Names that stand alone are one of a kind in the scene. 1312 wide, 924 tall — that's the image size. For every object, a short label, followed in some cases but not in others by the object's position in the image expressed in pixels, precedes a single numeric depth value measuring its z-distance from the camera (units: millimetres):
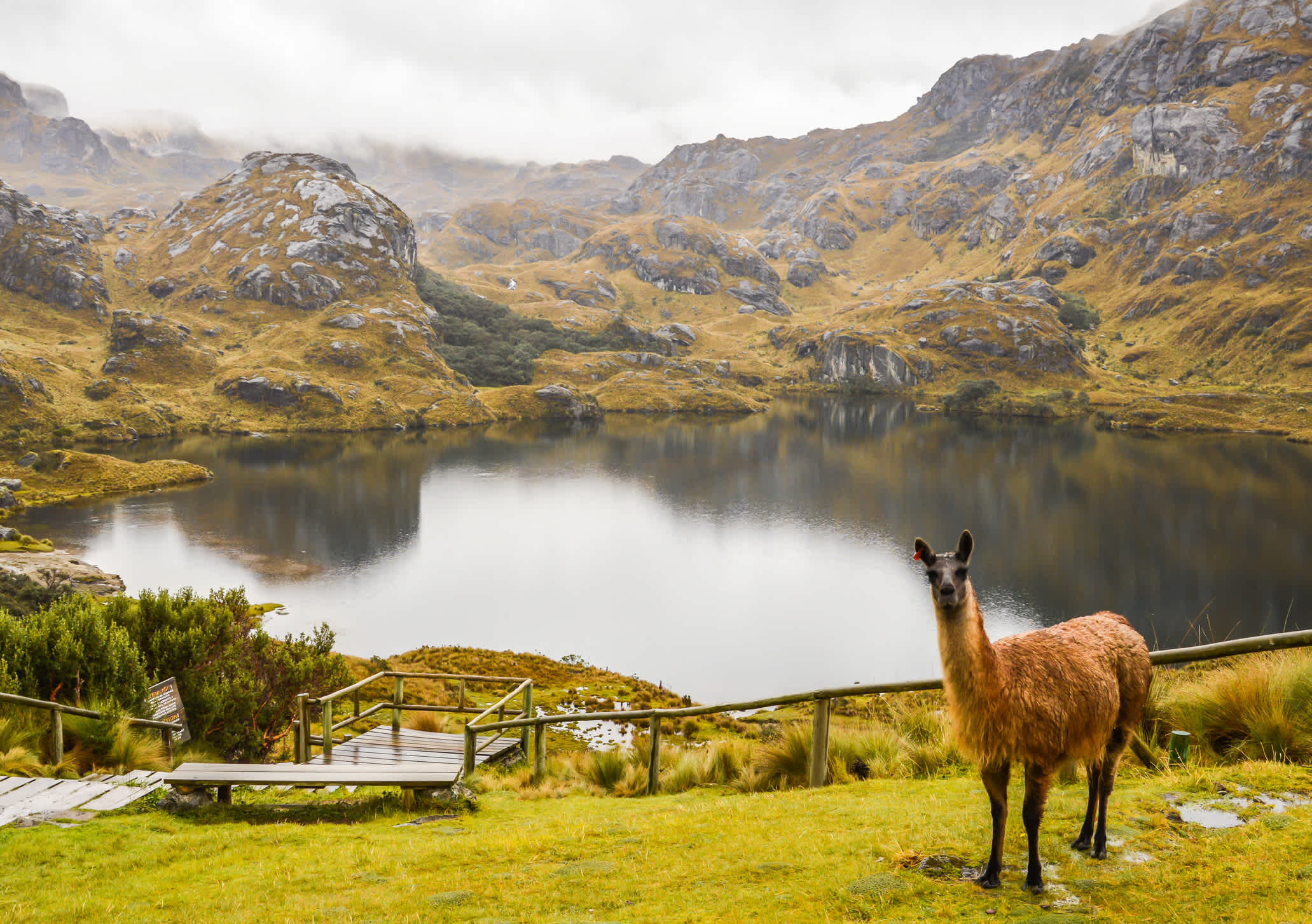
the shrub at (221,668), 15305
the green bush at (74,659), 13469
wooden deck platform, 12992
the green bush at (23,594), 27703
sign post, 13422
